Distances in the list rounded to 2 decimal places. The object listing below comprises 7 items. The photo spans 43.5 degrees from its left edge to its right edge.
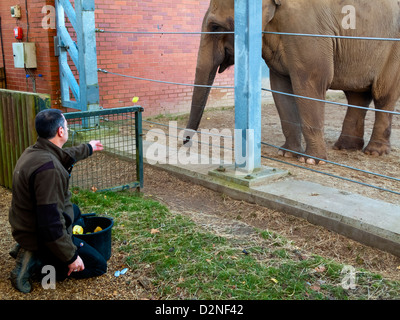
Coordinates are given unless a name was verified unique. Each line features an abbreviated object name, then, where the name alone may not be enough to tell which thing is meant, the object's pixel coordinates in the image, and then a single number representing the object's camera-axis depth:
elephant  6.66
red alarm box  9.41
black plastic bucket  3.65
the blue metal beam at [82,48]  7.99
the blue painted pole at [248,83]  5.39
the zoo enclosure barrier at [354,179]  5.78
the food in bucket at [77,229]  3.77
